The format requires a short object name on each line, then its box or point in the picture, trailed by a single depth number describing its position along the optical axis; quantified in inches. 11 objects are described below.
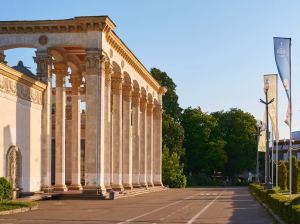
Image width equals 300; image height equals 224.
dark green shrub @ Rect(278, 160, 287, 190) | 2175.6
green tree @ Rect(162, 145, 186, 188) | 2881.4
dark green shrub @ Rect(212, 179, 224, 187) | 3705.7
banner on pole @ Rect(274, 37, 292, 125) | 1059.2
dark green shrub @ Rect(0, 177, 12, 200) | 1072.8
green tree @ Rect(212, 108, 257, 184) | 3784.5
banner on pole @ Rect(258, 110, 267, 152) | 2298.2
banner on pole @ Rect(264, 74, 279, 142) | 1498.5
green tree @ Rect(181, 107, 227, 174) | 3580.2
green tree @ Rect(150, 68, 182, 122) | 3548.2
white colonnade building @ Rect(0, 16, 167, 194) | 1376.7
